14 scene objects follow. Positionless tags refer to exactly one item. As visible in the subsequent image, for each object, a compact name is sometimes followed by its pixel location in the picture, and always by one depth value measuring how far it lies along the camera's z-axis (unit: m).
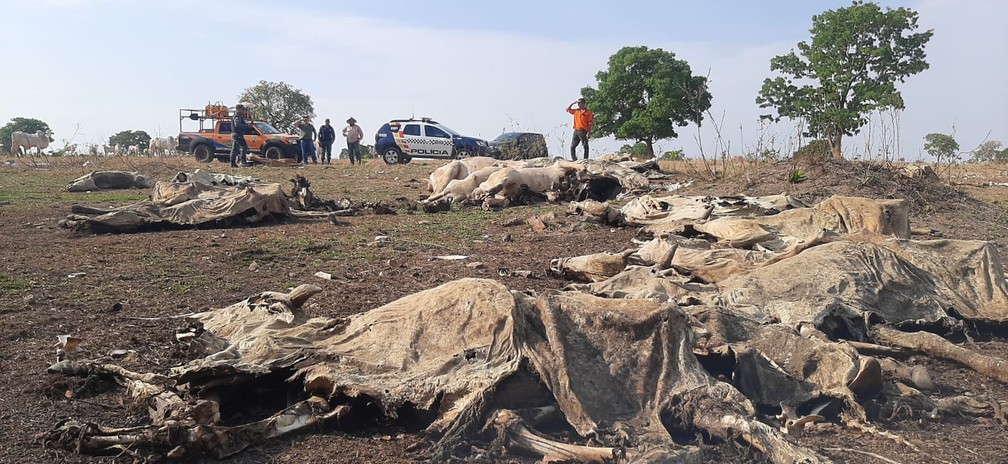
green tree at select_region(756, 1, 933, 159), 33.75
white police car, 23.17
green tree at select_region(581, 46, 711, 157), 36.81
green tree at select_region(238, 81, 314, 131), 44.70
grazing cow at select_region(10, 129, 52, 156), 24.33
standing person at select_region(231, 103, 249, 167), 20.91
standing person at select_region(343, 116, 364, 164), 22.88
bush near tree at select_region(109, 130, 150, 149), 46.69
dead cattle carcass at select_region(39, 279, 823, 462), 3.04
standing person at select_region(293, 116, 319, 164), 21.97
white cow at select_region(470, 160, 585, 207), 11.97
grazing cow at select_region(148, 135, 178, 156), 27.05
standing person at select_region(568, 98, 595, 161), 18.48
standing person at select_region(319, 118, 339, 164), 22.98
